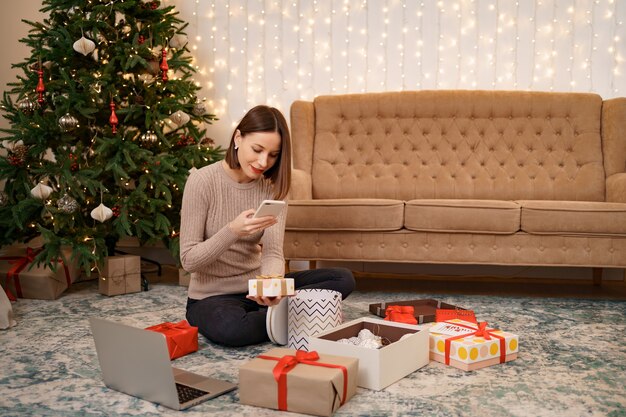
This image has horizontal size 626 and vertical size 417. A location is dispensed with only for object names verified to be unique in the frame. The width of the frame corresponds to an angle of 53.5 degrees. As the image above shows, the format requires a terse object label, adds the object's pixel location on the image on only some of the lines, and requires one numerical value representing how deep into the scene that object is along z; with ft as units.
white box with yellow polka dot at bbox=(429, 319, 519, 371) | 6.31
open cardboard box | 5.68
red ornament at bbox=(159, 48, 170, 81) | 11.05
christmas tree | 10.03
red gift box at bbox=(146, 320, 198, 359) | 6.63
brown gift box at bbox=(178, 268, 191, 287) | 11.08
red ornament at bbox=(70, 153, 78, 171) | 10.16
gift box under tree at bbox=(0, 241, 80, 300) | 9.86
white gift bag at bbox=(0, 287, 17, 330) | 7.91
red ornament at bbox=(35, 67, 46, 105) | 10.23
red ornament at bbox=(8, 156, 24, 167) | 10.15
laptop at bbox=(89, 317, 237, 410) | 5.06
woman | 6.82
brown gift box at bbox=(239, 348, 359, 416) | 4.99
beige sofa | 10.11
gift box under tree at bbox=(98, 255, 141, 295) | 10.27
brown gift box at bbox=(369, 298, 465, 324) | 8.33
